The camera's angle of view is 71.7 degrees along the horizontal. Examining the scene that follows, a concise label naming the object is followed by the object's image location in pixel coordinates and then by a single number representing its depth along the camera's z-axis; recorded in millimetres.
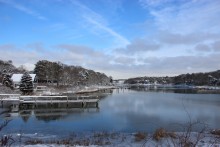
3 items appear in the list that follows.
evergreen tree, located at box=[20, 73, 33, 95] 28078
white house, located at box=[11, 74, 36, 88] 37908
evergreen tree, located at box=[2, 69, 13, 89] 31543
